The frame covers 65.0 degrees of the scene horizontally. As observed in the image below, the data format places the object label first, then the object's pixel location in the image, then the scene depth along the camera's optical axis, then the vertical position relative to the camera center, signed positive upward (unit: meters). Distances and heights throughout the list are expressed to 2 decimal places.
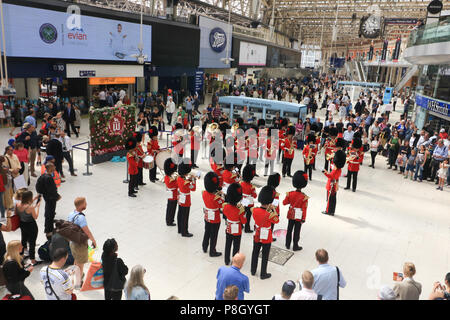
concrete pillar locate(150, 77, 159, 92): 23.58 -0.38
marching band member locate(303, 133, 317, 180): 10.47 -1.85
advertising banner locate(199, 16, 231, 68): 25.08 +2.92
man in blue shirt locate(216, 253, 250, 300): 4.14 -2.25
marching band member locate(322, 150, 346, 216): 8.20 -1.93
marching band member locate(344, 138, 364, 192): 9.88 -1.91
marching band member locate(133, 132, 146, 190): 8.88 -1.78
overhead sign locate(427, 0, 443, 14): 17.94 +4.31
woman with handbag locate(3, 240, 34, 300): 3.79 -2.15
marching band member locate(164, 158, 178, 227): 7.15 -2.17
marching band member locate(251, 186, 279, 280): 5.55 -2.06
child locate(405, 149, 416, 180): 11.91 -2.38
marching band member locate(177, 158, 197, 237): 6.76 -2.08
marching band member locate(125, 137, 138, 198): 8.59 -1.97
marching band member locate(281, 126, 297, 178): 10.70 -1.86
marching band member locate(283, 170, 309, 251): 6.58 -2.10
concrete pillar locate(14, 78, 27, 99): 17.38 -0.84
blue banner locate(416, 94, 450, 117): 14.81 -0.51
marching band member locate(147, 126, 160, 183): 9.45 -1.76
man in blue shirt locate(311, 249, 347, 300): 4.22 -2.25
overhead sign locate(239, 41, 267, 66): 30.77 +2.70
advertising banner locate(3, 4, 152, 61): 14.20 +1.73
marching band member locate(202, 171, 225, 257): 6.03 -2.07
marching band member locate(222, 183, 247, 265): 5.68 -2.05
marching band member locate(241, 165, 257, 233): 6.56 -1.89
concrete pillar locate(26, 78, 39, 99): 17.15 -0.76
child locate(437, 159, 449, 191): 10.98 -2.36
